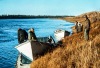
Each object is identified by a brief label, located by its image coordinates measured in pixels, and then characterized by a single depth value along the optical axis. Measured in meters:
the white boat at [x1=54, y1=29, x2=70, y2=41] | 30.41
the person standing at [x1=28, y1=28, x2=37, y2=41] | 18.84
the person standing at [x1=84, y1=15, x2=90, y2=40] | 17.63
